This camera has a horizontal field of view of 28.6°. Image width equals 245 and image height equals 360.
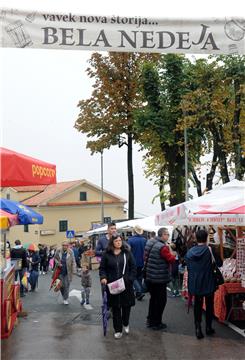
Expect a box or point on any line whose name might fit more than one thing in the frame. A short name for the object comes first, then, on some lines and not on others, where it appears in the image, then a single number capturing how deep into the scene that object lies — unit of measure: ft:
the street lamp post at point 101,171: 150.18
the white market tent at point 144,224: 52.67
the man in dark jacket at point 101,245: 31.81
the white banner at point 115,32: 19.81
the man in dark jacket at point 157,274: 26.18
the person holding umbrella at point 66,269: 37.01
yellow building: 180.04
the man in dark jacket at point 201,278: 24.12
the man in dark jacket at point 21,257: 44.75
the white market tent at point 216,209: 23.71
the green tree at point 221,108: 65.00
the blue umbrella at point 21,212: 30.01
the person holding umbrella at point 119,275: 24.14
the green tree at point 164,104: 73.82
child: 34.94
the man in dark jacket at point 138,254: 37.71
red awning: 20.47
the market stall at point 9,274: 23.65
